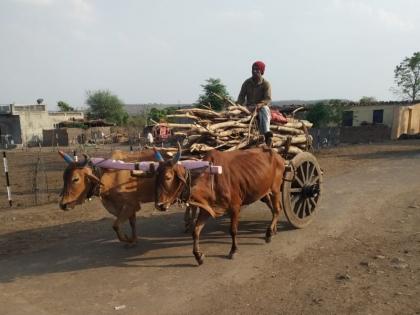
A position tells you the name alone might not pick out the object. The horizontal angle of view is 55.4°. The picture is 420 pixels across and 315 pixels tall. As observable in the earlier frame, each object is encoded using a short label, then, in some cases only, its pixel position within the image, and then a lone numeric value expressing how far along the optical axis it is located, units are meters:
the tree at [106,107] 64.06
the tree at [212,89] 24.62
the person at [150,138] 7.52
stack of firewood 6.39
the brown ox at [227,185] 5.18
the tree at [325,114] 32.00
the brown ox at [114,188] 5.50
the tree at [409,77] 47.06
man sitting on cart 7.02
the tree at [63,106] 66.79
